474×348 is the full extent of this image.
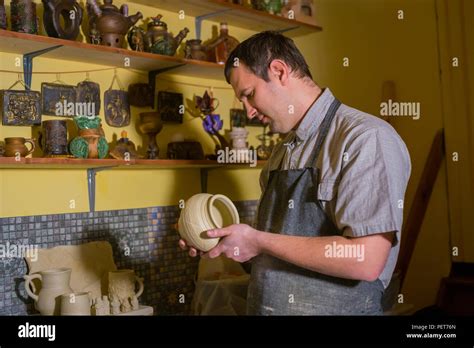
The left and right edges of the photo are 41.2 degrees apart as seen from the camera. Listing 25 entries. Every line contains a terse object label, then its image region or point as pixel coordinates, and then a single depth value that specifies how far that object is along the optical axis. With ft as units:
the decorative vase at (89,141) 7.47
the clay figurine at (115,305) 7.66
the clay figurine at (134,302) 7.86
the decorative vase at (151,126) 8.59
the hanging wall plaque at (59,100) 7.76
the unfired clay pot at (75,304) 7.07
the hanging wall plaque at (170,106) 9.11
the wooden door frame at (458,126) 10.68
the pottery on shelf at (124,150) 8.00
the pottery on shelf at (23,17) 7.09
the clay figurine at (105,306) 7.52
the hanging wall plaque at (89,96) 8.06
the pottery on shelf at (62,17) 7.26
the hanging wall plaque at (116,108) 8.44
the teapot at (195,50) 9.04
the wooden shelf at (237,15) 8.96
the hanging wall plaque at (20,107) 7.29
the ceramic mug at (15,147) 6.92
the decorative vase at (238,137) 9.53
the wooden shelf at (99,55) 7.01
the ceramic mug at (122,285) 7.79
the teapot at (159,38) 8.44
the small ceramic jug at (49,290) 7.23
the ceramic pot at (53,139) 7.37
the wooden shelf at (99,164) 6.80
